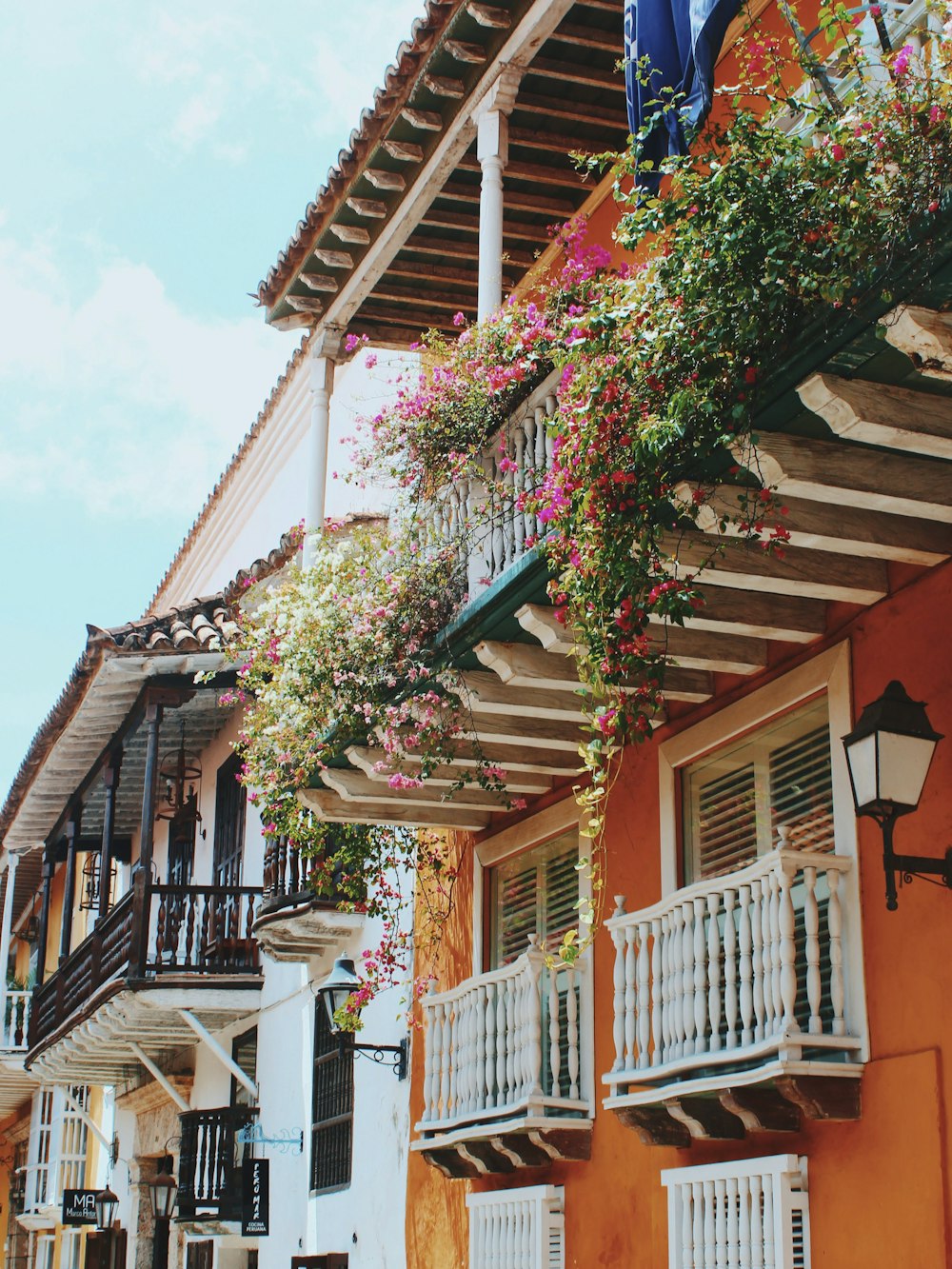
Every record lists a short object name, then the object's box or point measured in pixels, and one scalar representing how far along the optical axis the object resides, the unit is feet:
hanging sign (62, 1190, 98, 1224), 60.39
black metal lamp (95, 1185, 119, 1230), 59.82
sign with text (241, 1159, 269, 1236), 43.88
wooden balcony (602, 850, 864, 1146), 21.15
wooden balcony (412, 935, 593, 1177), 27.35
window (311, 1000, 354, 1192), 39.60
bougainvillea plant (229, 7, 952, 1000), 16.49
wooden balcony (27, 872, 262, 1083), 44.34
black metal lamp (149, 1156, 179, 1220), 57.21
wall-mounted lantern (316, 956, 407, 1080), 34.19
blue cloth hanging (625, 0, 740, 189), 21.76
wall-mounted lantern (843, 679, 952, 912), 19.26
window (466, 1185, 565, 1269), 28.02
